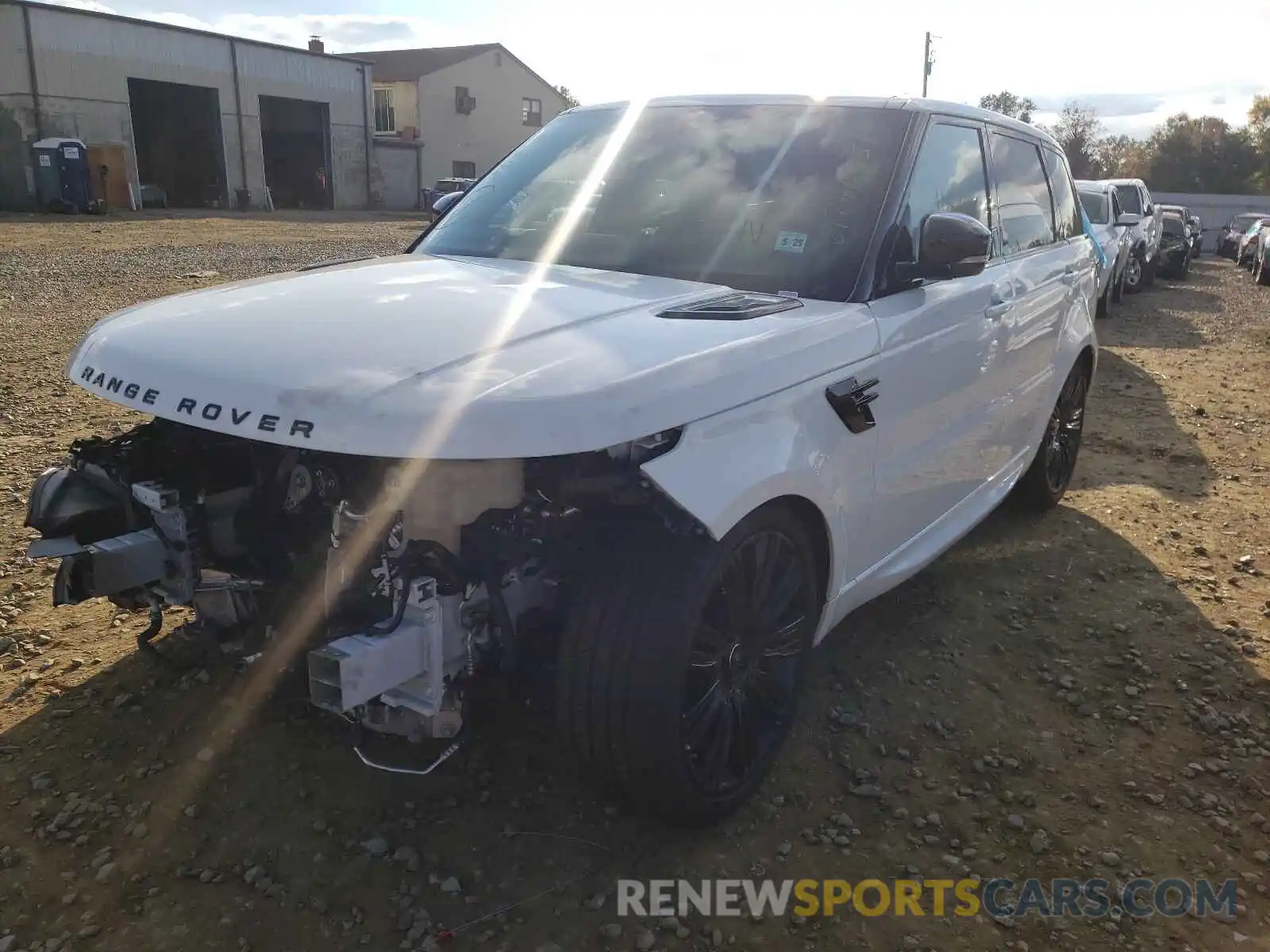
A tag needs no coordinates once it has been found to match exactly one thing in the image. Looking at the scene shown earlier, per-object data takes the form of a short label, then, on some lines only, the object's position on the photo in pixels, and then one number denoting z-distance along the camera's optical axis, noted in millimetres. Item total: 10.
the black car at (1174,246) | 20422
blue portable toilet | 28438
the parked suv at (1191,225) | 22438
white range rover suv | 2240
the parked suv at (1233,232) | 30938
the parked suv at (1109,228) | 12758
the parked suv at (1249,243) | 24734
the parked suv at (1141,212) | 16109
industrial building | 30594
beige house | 47062
